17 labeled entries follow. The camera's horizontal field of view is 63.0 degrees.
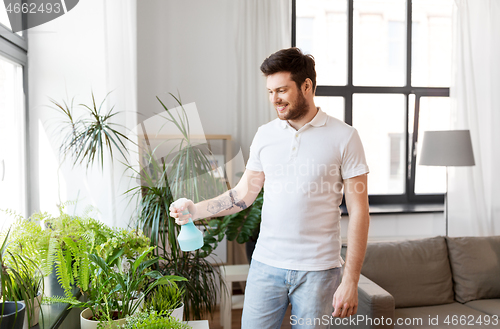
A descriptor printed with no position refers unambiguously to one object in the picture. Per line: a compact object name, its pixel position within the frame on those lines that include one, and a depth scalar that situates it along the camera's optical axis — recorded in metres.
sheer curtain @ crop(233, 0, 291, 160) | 3.30
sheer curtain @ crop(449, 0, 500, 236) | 3.52
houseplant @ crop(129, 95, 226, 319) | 2.10
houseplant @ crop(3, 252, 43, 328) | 1.10
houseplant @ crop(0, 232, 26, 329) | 1.04
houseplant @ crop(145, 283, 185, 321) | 1.47
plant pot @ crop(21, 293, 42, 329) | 1.29
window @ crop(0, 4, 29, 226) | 1.89
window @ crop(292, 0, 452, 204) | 3.67
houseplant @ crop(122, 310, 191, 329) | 1.22
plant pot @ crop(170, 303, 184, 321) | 1.48
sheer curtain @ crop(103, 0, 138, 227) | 2.31
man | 1.38
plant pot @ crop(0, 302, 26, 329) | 1.04
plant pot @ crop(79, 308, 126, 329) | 1.29
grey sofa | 2.20
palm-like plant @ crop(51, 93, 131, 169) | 2.04
